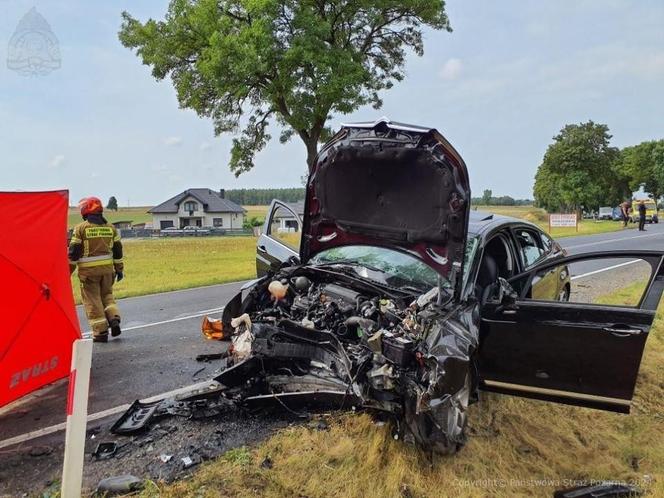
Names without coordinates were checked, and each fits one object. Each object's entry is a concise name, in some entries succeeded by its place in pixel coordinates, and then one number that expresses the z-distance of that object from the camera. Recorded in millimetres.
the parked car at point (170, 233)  52588
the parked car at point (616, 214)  56850
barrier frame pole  2666
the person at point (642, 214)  26364
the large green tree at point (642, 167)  64438
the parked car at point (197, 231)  54638
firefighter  6043
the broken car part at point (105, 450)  3348
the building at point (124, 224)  66819
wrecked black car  3279
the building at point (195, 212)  72750
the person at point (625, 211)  30734
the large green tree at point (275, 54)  18500
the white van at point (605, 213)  60441
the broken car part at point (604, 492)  3197
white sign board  31812
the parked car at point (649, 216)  36556
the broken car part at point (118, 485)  2912
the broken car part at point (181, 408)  3842
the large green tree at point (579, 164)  47938
